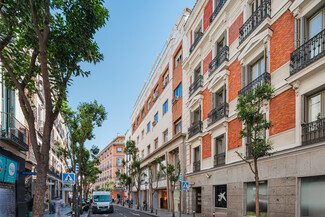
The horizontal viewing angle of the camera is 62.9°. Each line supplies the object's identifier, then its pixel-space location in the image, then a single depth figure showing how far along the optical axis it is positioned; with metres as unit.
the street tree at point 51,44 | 7.45
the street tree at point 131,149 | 39.28
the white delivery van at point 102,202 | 28.23
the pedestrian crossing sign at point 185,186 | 17.83
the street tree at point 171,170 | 21.01
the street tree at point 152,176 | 35.66
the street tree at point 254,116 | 9.21
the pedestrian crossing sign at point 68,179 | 13.56
